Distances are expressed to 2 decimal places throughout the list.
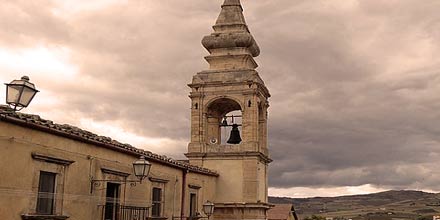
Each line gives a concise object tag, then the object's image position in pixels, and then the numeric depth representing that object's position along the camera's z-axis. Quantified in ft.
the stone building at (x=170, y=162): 41.96
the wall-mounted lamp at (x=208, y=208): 76.22
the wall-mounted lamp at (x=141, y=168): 48.96
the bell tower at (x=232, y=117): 84.48
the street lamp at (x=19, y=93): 32.32
